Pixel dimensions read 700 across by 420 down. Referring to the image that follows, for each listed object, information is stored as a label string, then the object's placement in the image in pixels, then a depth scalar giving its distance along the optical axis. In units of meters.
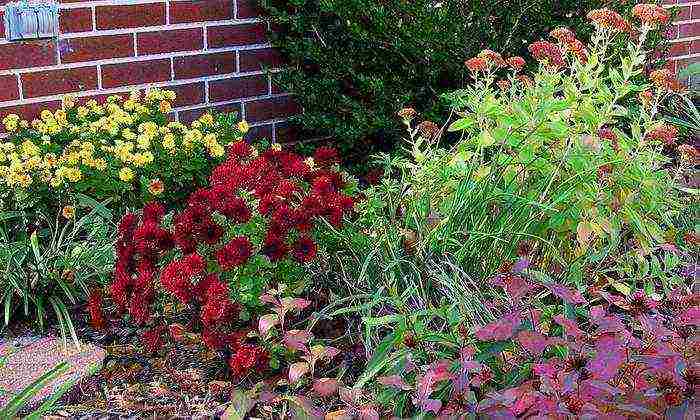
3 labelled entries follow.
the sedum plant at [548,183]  2.90
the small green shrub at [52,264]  2.96
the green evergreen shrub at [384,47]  3.80
